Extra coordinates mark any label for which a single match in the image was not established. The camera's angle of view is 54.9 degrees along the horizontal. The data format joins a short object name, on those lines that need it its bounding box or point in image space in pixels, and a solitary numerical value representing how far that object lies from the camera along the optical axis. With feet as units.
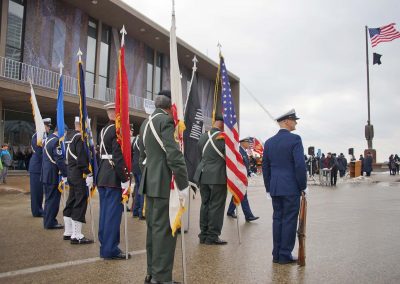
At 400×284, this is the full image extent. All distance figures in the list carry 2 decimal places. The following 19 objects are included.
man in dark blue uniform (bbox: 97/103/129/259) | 16.29
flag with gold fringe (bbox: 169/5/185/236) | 12.71
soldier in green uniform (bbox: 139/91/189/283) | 12.59
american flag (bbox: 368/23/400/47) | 81.71
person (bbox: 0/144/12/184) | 53.16
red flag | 16.43
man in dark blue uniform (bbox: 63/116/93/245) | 19.43
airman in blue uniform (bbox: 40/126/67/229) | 23.65
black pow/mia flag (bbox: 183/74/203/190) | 21.31
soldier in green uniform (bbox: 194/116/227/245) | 19.54
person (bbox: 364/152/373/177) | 87.66
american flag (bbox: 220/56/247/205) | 19.80
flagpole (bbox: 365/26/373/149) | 100.63
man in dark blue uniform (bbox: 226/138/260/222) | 26.58
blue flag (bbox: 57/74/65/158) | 23.15
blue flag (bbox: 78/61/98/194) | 19.44
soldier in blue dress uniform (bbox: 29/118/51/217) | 28.27
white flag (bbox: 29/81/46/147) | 26.71
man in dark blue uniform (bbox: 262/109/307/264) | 15.71
